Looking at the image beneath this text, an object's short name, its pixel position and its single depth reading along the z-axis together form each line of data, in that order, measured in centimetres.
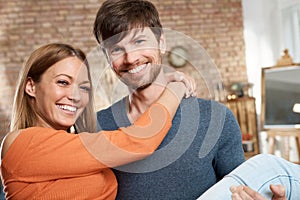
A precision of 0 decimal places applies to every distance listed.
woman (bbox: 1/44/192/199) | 115
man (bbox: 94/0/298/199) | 126
